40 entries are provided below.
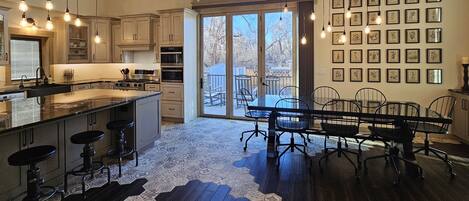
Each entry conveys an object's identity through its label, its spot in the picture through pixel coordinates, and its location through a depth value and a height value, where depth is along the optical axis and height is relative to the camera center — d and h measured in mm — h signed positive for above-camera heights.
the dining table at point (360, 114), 3715 -332
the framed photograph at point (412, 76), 5945 +235
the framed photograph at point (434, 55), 5762 +622
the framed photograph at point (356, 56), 6270 +668
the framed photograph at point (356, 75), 6320 +275
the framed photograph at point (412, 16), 5823 +1383
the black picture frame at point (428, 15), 5680 +1359
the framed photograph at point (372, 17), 6110 +1428
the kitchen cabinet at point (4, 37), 5668 +991
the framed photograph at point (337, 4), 6312 +1757
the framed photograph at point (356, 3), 6188 +1727
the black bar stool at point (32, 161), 2635 -621
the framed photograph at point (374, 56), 6145 +650
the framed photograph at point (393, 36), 5979 +1025
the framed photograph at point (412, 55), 5902 +633
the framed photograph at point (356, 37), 6234 +1045
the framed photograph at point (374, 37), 6105 +1030
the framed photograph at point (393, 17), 5945 +1403
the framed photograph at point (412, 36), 5859 +1011
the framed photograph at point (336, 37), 6367 +1074
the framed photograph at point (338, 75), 6441 +281
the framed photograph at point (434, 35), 5723 +1004
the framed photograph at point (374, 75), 6195 +268
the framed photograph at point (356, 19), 6211 +1414
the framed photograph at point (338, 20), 6323 +1428
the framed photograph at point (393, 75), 6066 +260
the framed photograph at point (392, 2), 5926 +1678
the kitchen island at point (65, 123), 2920 -422
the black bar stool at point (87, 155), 3410 -791
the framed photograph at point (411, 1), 5806 +1657
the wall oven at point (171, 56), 7207 +769
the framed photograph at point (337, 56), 6390 +678
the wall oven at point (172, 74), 7240 +349
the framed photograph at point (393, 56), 6027 +639
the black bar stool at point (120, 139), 3988 -678
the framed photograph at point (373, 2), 6053 +1710
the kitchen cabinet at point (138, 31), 7589 +1447
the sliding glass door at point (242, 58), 7121 +753
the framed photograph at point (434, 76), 5801 +228
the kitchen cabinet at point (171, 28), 7148 +1441
